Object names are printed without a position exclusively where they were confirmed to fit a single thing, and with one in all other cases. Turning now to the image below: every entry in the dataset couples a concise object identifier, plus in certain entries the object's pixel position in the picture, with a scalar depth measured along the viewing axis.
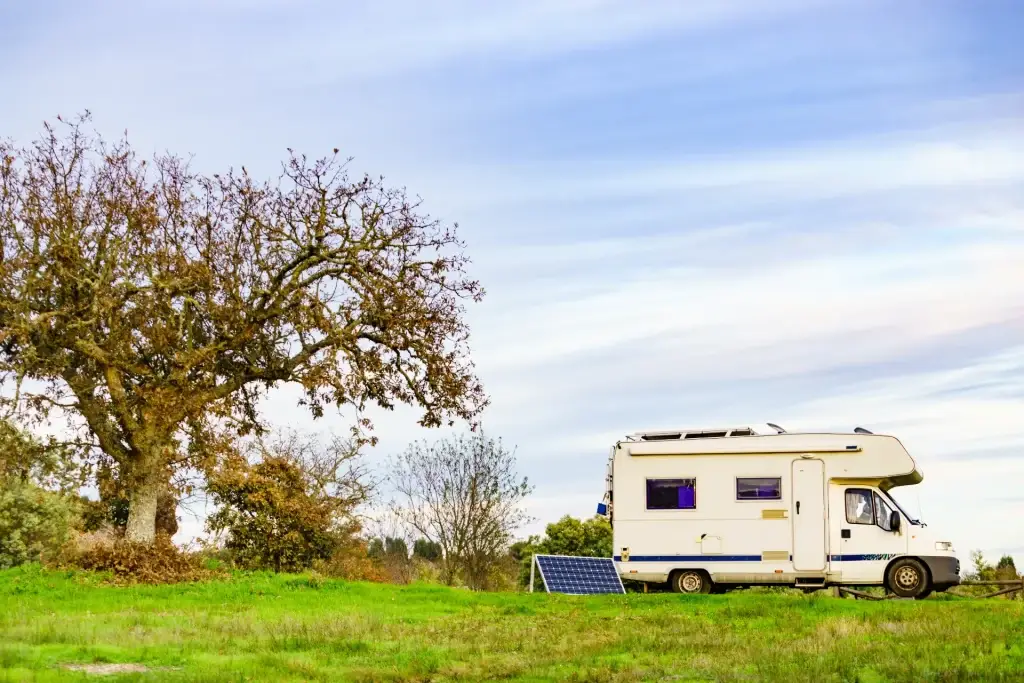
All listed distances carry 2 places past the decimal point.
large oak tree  28.59
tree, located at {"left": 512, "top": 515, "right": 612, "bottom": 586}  39.66
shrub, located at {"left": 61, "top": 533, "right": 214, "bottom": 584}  27.45
